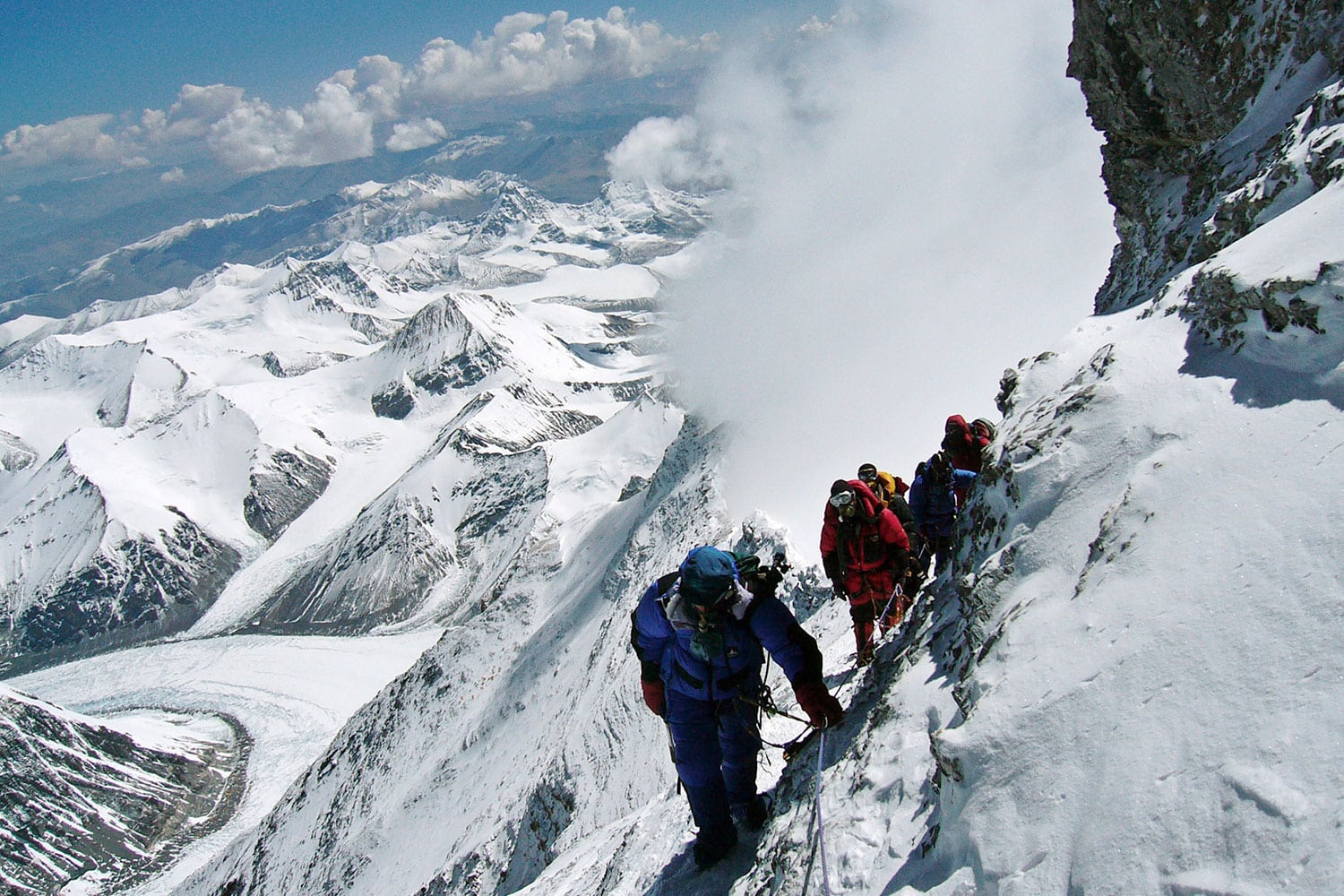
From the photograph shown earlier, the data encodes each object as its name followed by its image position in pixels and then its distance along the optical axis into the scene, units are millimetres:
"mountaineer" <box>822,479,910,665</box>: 10516
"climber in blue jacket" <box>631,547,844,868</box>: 7926
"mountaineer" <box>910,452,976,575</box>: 12547
